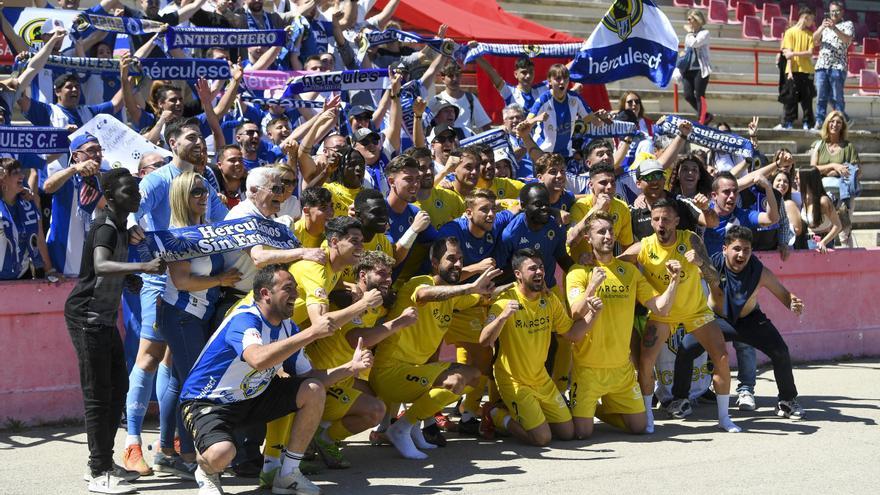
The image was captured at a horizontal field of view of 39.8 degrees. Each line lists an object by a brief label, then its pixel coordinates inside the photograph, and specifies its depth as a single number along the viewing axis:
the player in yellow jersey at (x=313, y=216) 8.21
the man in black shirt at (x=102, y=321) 7.00
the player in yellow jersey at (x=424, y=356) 8.13
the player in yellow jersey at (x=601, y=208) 9.36
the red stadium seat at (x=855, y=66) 24.09
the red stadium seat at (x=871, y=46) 25.77
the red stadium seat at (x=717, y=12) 24.20
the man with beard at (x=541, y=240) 8.98
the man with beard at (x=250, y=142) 9.70
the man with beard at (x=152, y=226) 7.50
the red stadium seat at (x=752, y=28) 24.17
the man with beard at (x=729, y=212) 10.34
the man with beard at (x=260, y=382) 6.73
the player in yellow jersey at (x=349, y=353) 7.73
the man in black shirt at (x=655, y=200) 9.85
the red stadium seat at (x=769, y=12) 24.84
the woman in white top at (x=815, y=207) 13.11
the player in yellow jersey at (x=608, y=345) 8.84
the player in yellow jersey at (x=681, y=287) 9.23
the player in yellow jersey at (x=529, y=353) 8.51
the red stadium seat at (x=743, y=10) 24.59
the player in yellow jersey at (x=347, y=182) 8.75
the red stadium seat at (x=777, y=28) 24.38
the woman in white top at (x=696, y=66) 17.62
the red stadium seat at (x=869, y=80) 22.97
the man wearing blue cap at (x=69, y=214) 9.13
